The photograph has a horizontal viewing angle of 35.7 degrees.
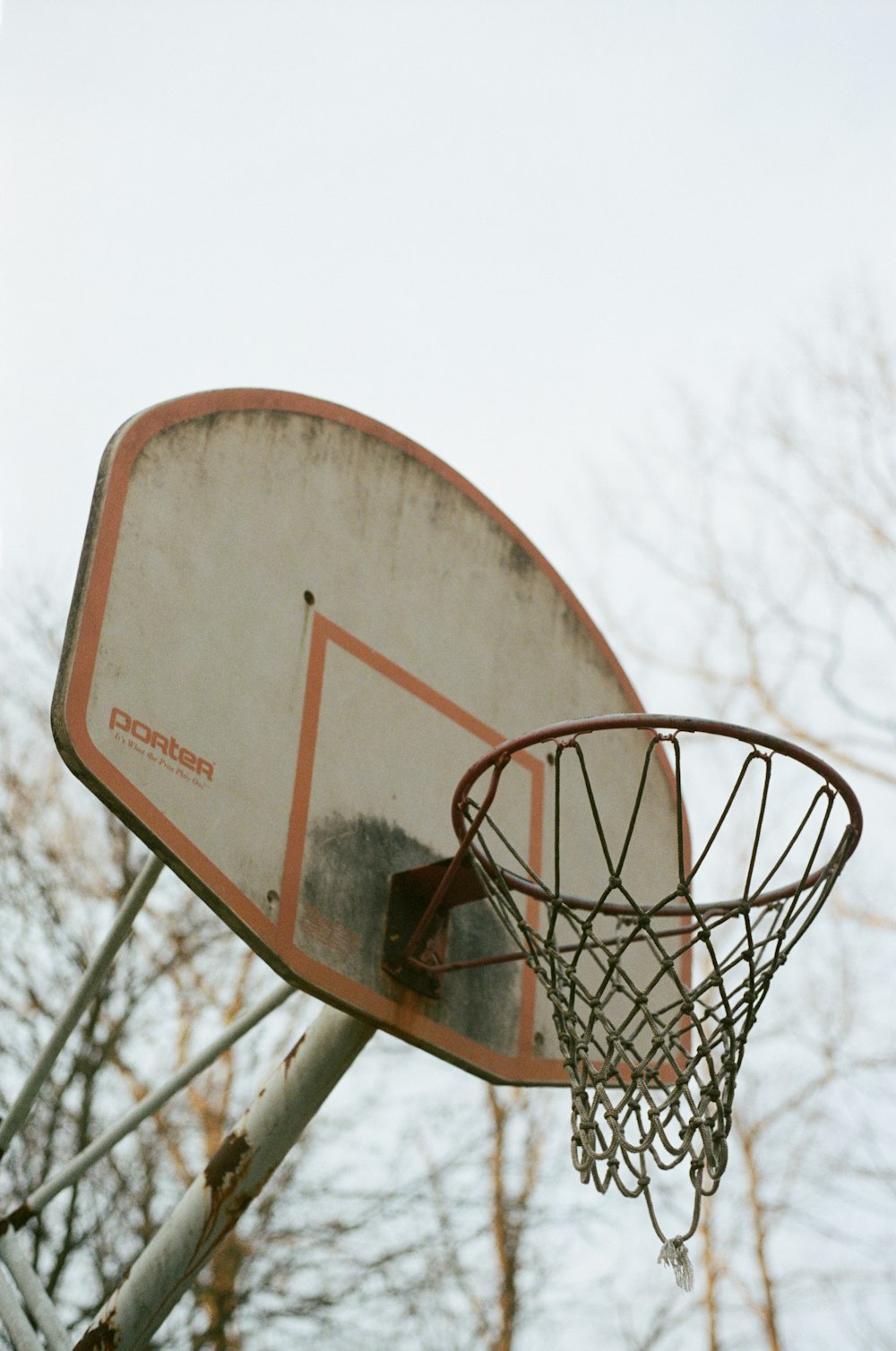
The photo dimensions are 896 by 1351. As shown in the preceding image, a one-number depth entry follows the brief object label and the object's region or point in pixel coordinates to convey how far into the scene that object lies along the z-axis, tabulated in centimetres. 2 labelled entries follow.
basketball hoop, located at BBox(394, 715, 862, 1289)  261
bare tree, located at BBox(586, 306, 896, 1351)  908
